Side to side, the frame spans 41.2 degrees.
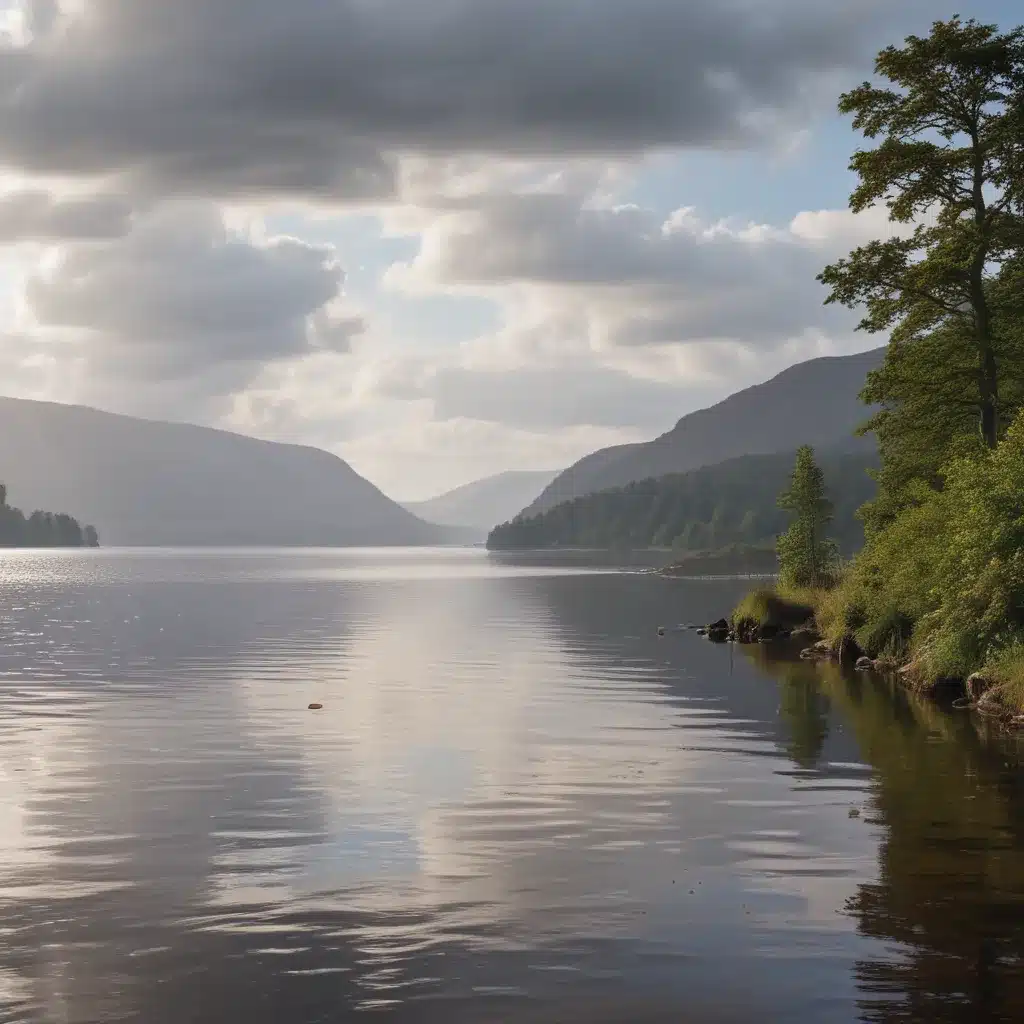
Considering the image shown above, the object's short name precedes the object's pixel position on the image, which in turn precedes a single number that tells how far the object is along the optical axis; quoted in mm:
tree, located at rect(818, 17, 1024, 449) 53406
